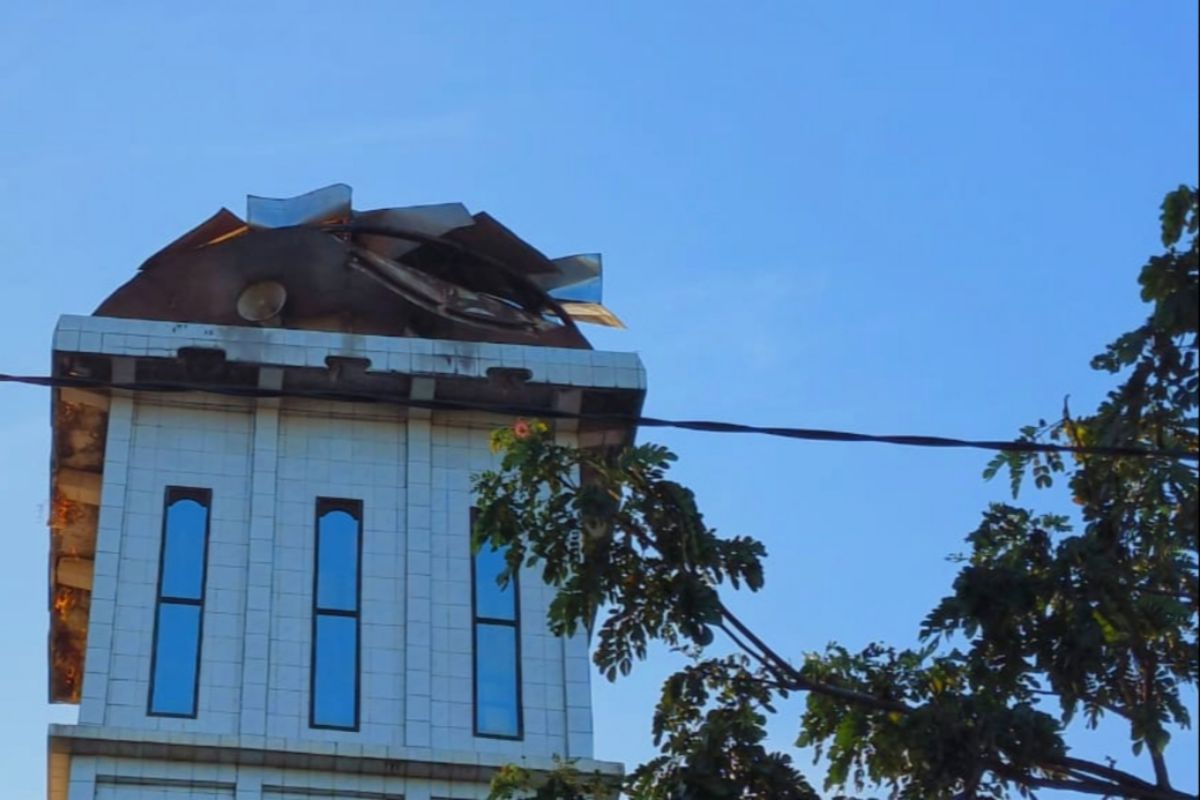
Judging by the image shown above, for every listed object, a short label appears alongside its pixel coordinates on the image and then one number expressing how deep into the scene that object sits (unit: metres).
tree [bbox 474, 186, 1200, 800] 15.70
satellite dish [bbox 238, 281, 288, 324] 27.78
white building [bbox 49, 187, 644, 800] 24.56
